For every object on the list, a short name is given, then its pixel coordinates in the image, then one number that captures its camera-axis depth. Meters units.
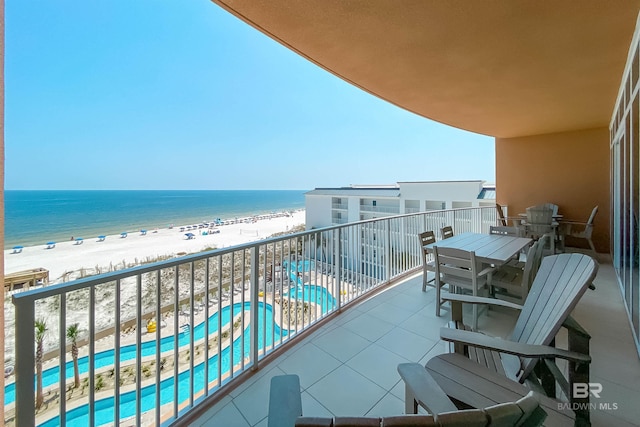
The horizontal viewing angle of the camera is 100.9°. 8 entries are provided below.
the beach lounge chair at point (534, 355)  1.22
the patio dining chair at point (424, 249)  3.47
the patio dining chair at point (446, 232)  4.02
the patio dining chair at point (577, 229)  4.89
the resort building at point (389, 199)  14.33
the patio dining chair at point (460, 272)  2.65
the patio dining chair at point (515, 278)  2.51
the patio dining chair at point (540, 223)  5.10
